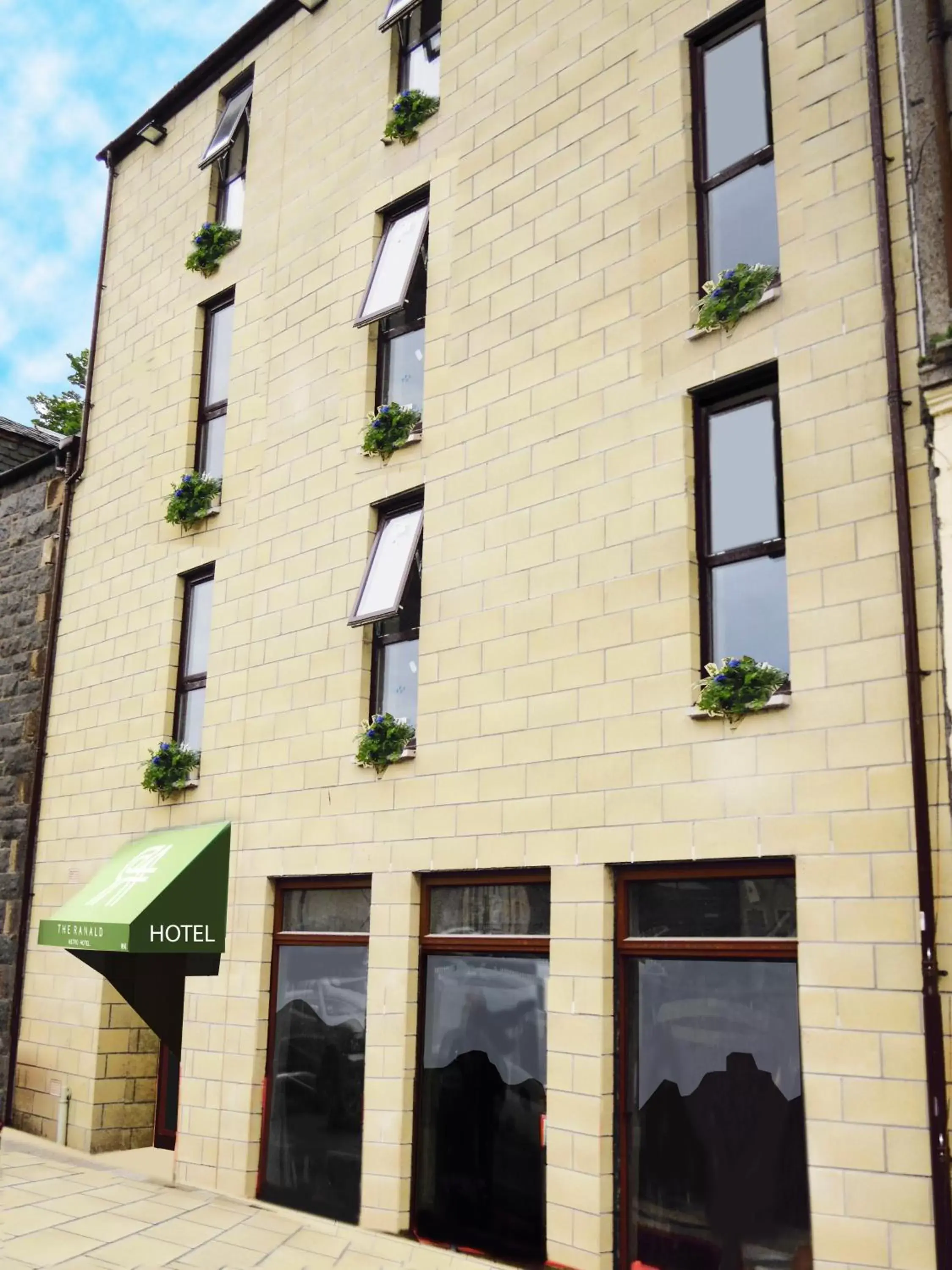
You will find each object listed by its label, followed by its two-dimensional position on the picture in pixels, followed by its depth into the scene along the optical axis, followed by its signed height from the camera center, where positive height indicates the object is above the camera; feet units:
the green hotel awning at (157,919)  39.45 +0.09
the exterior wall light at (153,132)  56.13 +35.12
